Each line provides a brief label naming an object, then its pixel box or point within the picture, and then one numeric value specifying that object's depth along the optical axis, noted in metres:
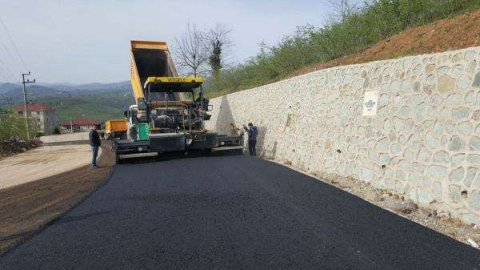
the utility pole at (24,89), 51.20
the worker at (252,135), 15.11
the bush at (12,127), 29.03
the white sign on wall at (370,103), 8.33
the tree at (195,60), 33.19
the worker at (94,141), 13.59
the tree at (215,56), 32.00
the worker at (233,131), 17.28
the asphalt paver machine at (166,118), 13.45
